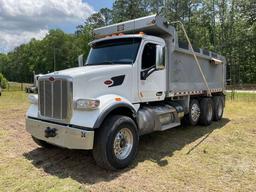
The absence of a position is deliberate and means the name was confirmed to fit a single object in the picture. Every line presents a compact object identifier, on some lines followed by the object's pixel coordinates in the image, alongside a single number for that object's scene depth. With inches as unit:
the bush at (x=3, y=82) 1020.2
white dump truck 127.2
